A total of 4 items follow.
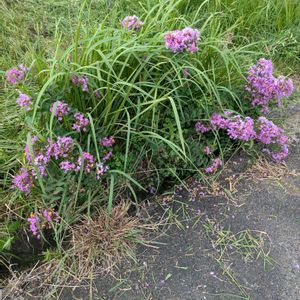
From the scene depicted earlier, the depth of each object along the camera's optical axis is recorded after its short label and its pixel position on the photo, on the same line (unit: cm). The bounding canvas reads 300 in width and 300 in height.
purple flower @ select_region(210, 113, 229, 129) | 209
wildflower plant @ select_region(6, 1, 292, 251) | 184
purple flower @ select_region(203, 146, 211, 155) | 212
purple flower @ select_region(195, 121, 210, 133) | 212
